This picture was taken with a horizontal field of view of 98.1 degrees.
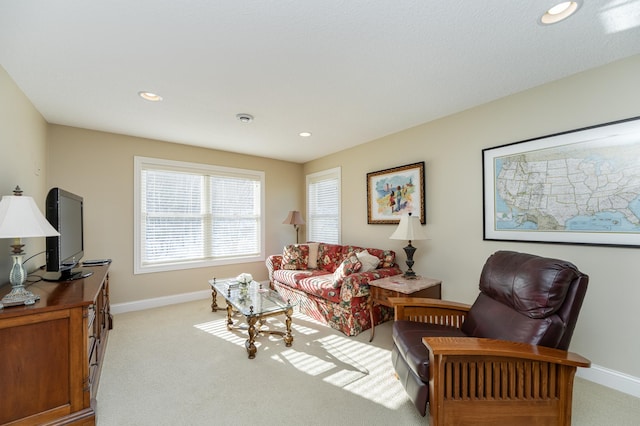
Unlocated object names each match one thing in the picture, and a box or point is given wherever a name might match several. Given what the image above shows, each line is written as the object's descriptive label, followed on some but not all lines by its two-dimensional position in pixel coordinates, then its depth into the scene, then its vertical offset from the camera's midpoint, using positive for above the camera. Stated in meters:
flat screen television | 1.94 -0.12
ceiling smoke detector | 3.04 +1.14
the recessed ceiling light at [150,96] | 2.54 +1.17
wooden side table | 2.64 -0.69
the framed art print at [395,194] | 3.38 +0.32
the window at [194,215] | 3.92 +0.08
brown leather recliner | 1.48 -0.71
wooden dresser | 1.50 -0.80
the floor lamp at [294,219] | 4.83 +0.00
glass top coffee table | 2.53 -0.86
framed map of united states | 2.02 +0.23
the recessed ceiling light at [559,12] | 1.52 +1.16
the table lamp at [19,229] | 1.54 -0.03
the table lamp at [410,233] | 2.99 -0.17
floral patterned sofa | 2.98 -0.76
